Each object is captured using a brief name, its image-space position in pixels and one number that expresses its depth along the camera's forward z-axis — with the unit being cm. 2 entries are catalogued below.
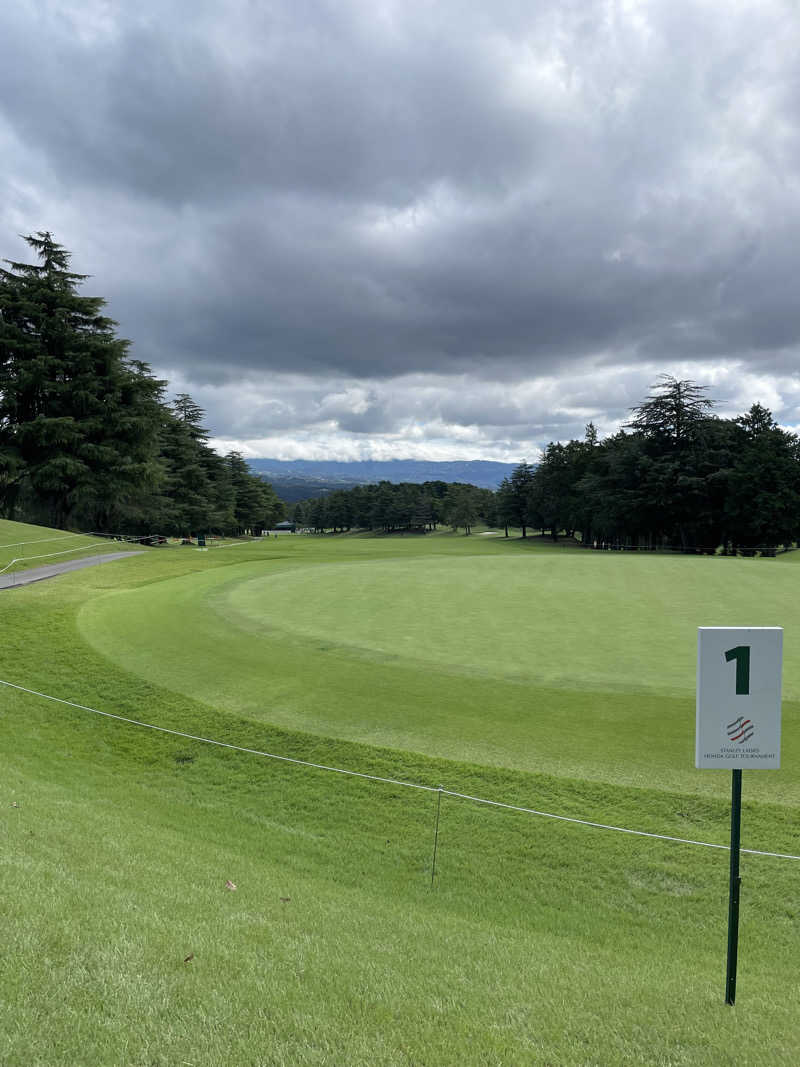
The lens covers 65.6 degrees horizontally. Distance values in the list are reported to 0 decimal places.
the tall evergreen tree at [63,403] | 4056
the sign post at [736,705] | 401
